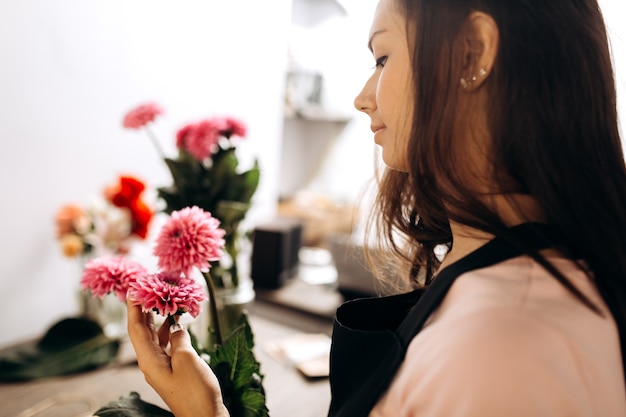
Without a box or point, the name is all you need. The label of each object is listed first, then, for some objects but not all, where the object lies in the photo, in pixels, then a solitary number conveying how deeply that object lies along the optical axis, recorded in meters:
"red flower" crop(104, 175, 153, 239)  0.88
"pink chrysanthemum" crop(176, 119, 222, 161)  0.75
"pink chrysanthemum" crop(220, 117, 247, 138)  0.77
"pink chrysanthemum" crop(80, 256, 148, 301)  0.47
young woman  0.31
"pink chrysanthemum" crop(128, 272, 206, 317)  0.42
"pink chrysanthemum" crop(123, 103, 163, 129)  0.73
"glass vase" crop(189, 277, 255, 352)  0.78
